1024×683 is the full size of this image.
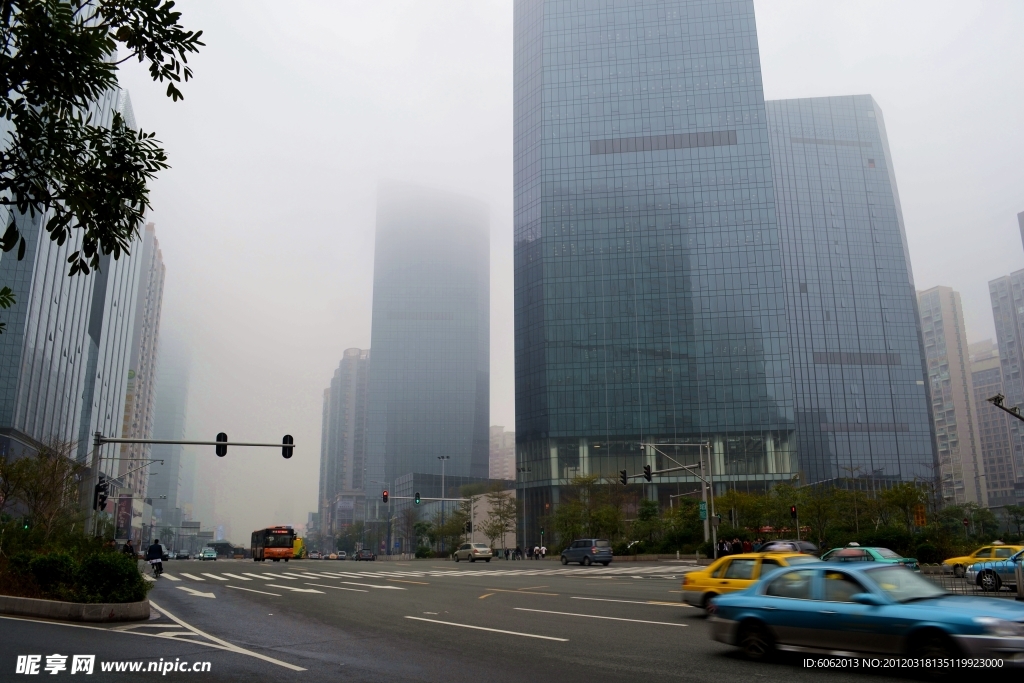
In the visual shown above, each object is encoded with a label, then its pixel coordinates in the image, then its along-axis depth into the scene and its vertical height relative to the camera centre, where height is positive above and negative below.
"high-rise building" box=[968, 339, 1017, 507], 156.12 +14.49
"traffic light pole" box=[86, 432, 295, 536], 30.12 +2.69
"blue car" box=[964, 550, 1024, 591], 21.81 -2.12
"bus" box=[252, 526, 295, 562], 62.25 -3.17
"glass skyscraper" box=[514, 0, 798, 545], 95.25 +33.99
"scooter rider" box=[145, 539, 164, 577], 36.28 -2.38
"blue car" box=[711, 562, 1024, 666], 8.23 -1.39
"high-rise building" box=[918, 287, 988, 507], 158.00 +24.57
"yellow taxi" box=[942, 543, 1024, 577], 25.31 -1.87
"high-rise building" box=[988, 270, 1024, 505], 149.25 +32.58
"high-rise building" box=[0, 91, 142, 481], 82.25 +22.57
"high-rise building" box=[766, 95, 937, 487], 124.56 +37.55
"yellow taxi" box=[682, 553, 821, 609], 14.63 -1.44
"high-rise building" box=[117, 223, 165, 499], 174.75 +36.85
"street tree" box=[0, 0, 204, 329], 6.95 +4.00
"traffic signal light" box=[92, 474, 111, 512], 31.67 +0.61
